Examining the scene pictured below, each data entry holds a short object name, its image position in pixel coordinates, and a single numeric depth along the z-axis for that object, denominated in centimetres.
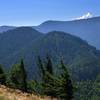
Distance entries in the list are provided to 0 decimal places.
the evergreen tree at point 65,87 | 5484
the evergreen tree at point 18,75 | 10062
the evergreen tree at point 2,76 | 8604
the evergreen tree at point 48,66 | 9750
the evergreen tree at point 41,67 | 9519
